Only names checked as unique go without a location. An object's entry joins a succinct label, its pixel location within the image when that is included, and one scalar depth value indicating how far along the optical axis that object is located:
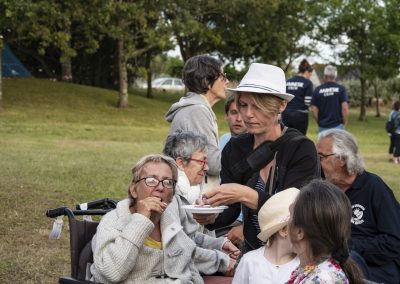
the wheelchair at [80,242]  3.81
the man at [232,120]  6.20
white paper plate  3.62
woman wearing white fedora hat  3.57
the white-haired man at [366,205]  4.34
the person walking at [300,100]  12.87
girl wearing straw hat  3.34
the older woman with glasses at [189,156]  4.70
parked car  57.19
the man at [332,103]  12.91
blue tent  35.47
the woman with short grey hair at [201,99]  5.35
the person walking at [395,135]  16.91
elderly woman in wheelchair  3.56
